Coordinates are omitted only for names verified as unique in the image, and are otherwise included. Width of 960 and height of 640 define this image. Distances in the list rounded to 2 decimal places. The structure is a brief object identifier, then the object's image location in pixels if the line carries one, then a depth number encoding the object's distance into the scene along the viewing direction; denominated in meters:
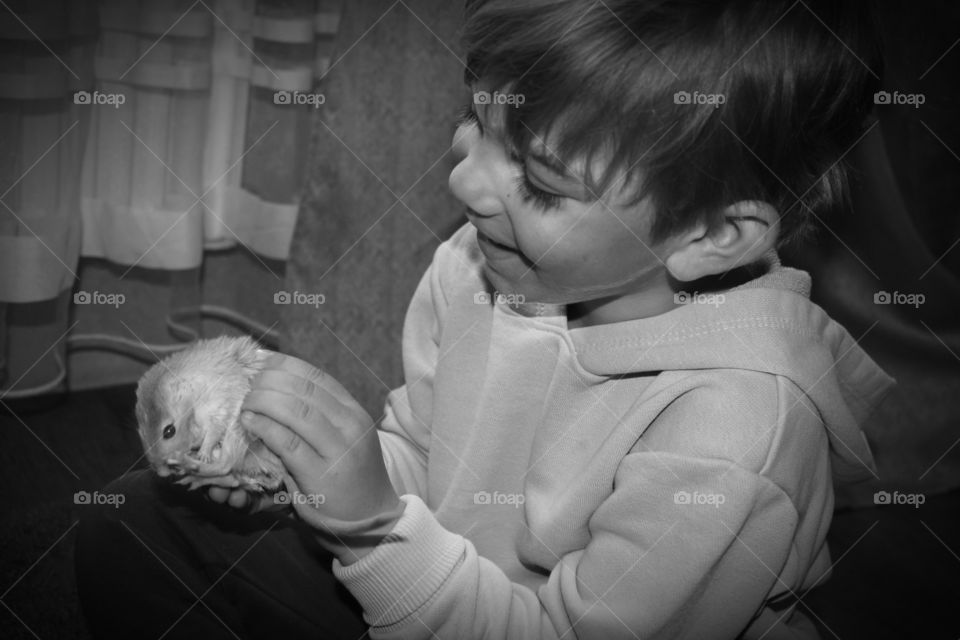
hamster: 0.59
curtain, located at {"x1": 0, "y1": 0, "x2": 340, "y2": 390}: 1.14
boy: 0.58
